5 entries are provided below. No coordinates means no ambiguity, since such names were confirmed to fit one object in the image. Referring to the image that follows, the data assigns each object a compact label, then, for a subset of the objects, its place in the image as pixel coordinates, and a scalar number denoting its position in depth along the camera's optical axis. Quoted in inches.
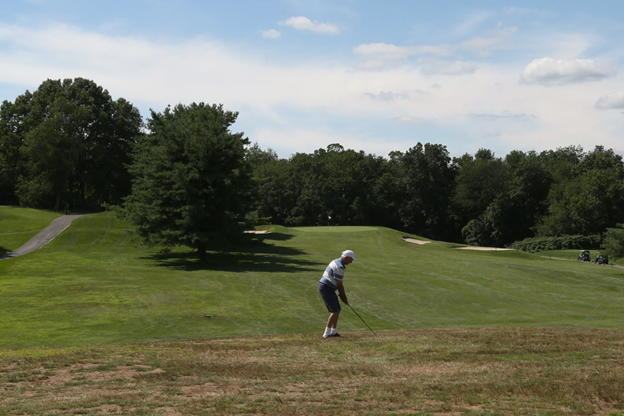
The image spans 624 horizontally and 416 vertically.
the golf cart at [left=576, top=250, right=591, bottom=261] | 2115.4
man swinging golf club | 556.1
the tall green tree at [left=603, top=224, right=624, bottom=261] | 1734.7
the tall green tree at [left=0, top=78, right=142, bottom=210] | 2918.3
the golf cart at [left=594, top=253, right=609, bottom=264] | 1924.7
